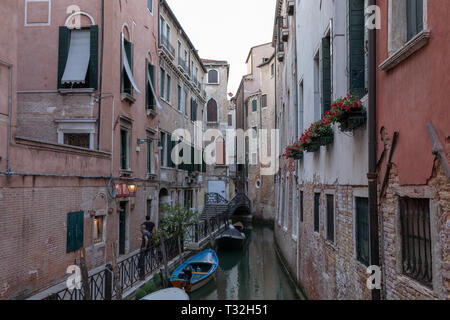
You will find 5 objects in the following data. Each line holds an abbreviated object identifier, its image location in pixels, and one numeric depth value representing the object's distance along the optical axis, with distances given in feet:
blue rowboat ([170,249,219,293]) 38.99
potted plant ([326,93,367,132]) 17.57
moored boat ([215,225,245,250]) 68.85
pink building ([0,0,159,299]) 24.32
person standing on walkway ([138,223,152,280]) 33.88
